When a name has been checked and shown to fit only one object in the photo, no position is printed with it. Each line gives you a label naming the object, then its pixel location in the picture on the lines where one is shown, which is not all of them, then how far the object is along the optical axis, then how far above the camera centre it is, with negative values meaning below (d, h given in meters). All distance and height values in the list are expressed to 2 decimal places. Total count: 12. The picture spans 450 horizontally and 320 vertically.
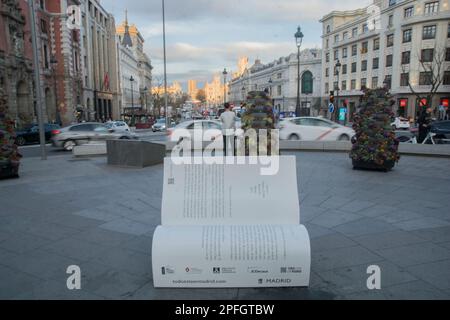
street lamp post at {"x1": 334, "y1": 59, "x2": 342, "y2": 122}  52.81 +0.43
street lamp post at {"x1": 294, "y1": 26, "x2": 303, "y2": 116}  22.30 +5.23
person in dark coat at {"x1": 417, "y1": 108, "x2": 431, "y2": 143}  14.87 -0.33
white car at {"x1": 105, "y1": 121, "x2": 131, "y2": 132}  31.38 -0.65
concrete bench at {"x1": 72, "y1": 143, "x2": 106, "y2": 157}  13.38 -1.28
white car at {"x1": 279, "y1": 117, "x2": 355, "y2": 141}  17.03 -0.69
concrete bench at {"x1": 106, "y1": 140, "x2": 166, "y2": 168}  10.06 -1.08
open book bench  2.89 -1.00
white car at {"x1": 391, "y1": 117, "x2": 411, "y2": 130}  33.66 -0.81
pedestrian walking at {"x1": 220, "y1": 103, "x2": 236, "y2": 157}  11.18 -0.24
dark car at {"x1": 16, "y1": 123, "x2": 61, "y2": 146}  22.95 -1.15
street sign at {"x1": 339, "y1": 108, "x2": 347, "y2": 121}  42.48 +0.14
